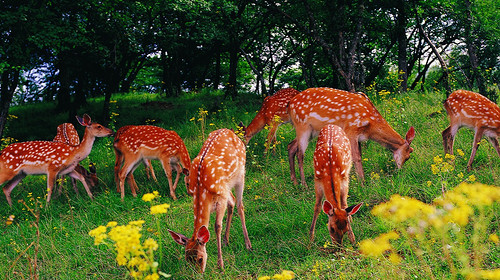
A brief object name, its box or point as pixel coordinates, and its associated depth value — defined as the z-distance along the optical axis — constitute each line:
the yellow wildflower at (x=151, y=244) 2.30
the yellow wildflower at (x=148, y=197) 2.74
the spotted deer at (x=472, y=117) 5.76
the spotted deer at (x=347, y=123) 6.09
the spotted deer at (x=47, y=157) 7.08
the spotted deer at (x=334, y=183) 4.03
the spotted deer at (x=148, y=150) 6.89
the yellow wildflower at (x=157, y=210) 2.49
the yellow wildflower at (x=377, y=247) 2.54
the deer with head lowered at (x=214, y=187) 3.83
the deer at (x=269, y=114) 8.27
